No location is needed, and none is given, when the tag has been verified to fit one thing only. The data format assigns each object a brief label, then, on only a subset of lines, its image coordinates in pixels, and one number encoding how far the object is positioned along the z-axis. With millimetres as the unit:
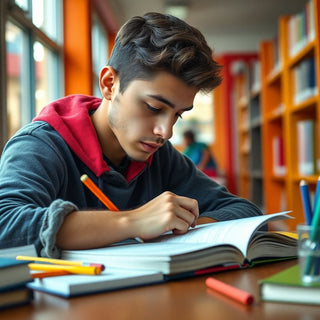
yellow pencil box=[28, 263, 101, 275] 690
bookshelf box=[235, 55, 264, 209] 6164
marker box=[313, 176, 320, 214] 744
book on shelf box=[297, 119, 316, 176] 3547
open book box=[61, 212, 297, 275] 734
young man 857
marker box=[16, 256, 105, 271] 706
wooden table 553
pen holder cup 597
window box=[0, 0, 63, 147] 2822
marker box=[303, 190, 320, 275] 599
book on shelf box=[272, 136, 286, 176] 4733
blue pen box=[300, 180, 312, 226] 693
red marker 592
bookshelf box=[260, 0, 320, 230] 3482
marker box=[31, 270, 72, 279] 699
